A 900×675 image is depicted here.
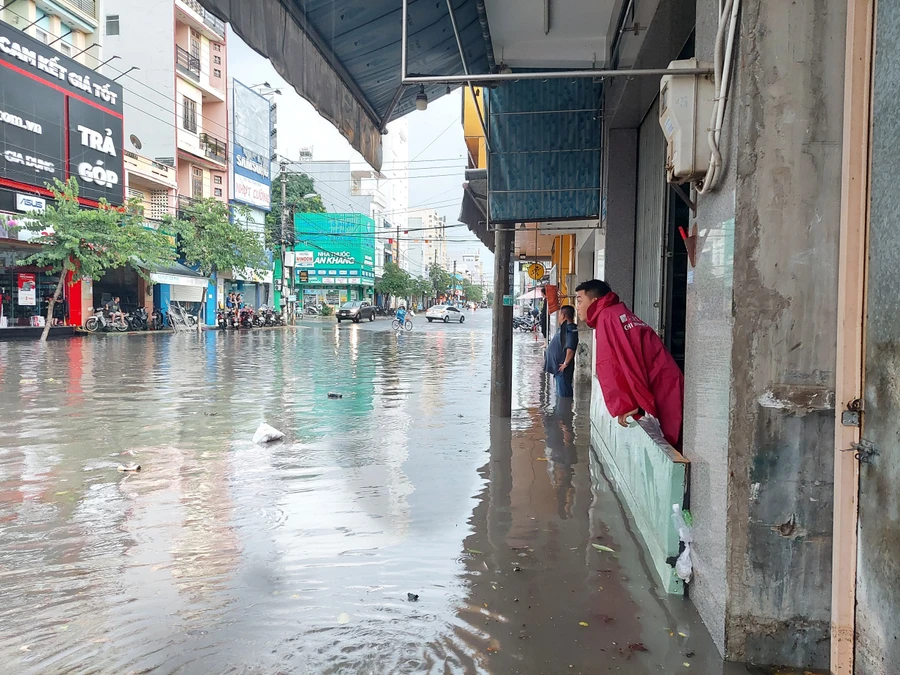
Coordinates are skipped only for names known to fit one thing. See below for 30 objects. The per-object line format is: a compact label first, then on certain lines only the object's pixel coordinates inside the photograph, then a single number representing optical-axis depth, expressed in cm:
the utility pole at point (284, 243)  4006
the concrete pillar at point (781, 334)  255
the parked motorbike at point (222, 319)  3372
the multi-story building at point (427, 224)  11725
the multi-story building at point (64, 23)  2617
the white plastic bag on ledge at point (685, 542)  315
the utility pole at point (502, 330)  838
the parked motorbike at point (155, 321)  3017
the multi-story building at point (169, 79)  3494
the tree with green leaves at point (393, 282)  7144
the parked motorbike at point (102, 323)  2653
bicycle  3422
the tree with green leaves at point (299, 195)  5533
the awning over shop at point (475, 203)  944
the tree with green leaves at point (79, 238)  2247
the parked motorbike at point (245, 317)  3509
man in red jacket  372
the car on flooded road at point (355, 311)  4388
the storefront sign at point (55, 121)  2331
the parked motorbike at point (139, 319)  2872
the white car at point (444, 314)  5054
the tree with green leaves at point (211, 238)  3188
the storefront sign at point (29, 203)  2338
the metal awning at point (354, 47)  425
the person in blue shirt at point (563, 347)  920
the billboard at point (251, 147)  4172
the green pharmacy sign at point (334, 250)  6300
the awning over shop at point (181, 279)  3127
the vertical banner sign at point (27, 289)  2419
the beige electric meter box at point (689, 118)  292
